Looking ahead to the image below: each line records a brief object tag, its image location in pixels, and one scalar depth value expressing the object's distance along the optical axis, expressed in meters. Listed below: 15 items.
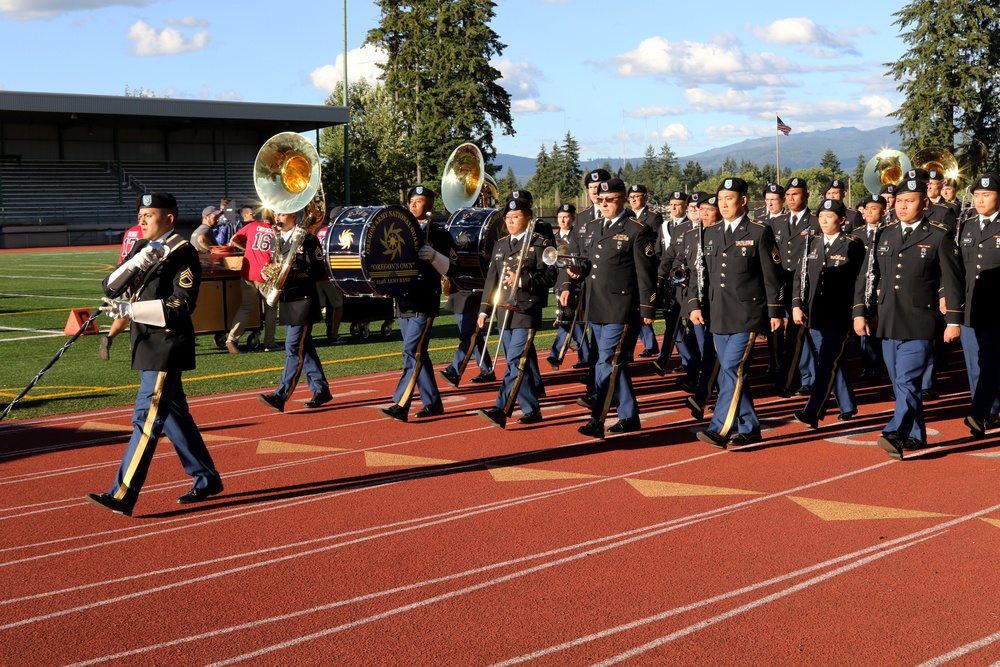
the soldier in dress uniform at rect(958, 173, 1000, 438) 8.88
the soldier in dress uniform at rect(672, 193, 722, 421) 9.35
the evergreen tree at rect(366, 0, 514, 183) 64.06
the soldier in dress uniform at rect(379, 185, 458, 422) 9.84
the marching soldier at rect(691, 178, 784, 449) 8.55
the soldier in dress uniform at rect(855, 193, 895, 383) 11.11
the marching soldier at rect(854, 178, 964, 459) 8.19
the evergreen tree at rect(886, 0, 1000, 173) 56.50
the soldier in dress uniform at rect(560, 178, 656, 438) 9.04
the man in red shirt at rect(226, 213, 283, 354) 13.99
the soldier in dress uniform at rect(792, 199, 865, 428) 9.63
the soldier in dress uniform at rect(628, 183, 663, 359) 12.76
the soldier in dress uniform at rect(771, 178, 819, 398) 11.15
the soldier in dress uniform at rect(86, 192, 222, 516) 6.74
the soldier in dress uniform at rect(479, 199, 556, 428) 9.50
